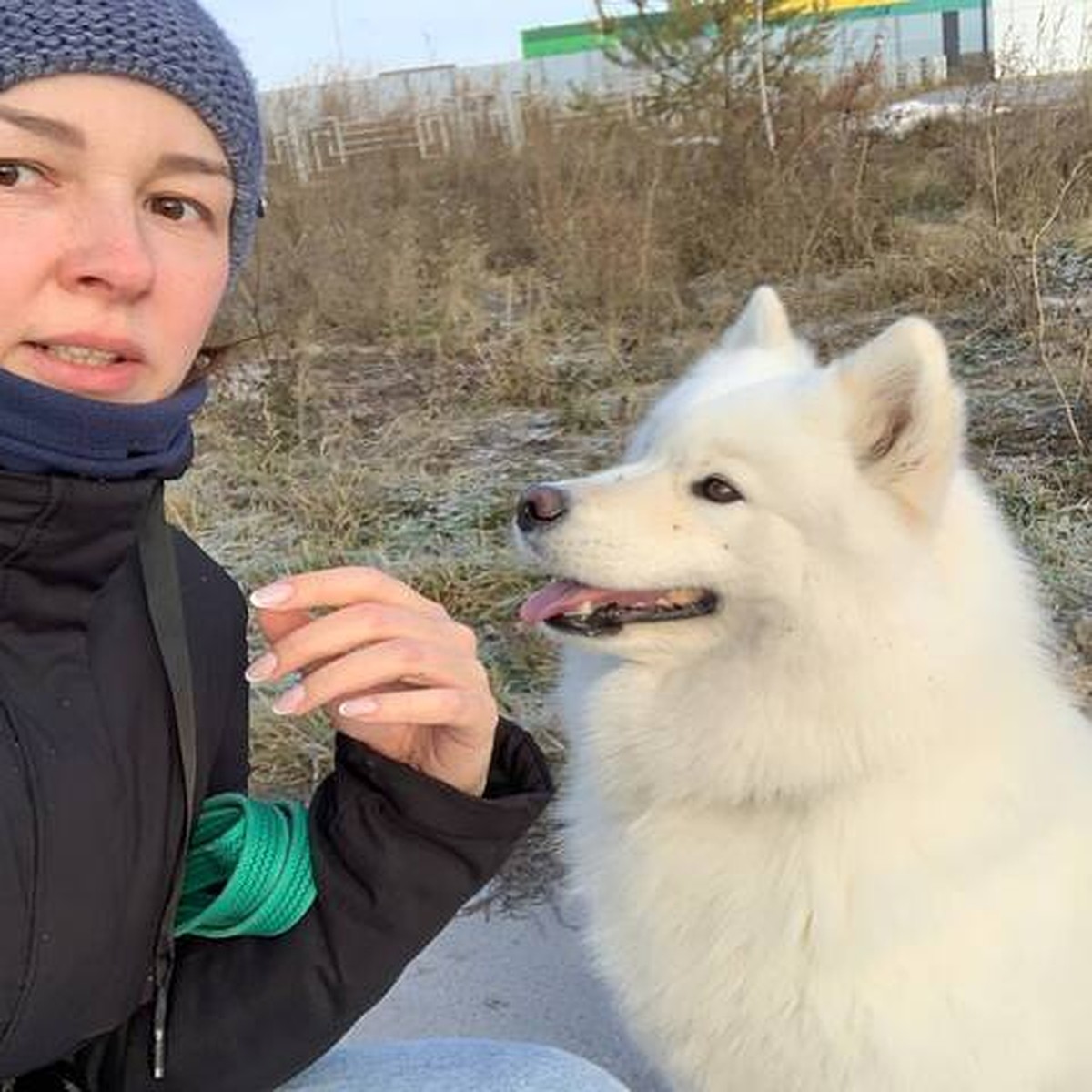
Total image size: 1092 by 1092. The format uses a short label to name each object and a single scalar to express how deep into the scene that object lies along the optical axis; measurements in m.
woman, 1.02
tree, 7.94
